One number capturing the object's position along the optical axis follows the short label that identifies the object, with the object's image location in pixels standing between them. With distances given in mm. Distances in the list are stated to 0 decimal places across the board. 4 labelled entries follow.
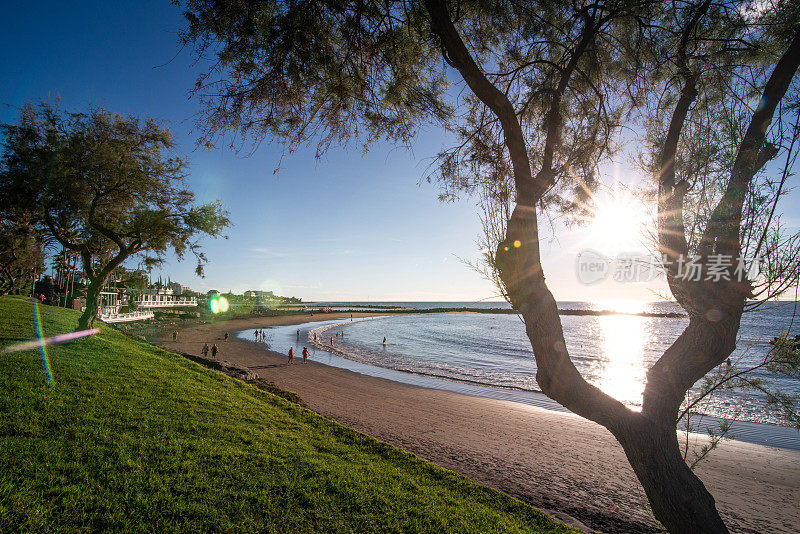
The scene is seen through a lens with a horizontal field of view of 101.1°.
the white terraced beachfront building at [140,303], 43688
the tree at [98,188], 13211
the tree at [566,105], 3281
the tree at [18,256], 16984
